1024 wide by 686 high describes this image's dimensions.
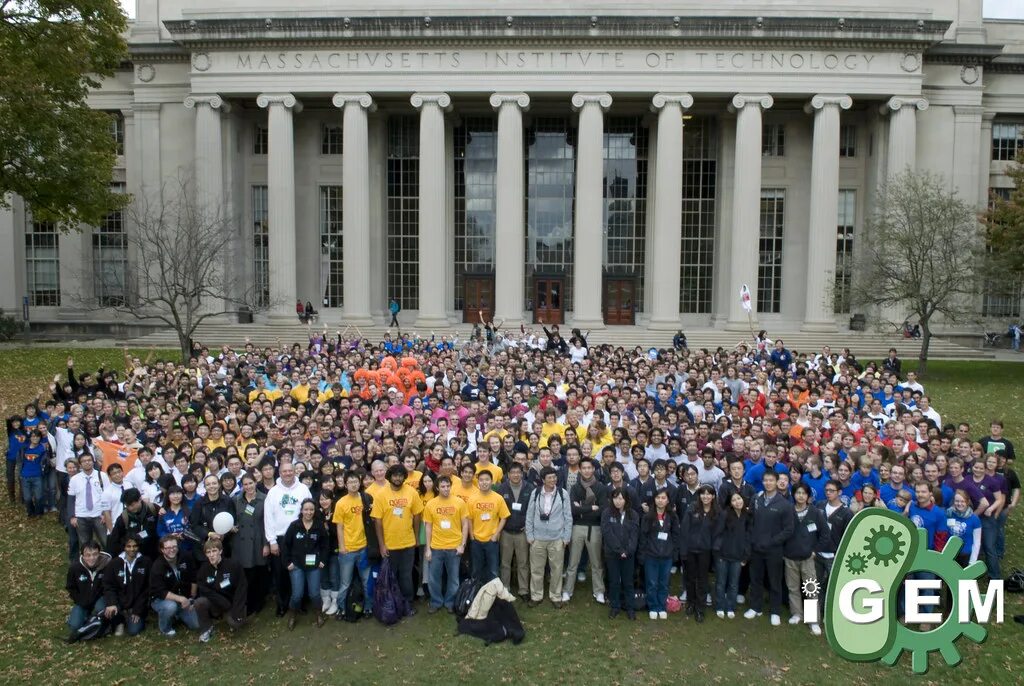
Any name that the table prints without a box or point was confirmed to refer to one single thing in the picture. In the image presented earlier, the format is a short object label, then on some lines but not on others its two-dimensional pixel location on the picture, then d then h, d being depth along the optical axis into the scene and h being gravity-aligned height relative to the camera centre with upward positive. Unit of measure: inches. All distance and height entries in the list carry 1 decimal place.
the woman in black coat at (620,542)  372.2 -119.4
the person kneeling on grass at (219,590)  359.3 -141.8
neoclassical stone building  1417.3 +362.9
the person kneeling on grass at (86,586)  355.6 -137.4
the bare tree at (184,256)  1216.2 +100.1
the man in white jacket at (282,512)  372.2 -105.1
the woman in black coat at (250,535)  371.2 -116.5
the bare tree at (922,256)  1154.7 +96.2
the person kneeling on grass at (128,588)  356.8 -139.7
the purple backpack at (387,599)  371.2 -150.0
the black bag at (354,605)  377.1 -155.0
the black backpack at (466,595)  374.9 -150.1
